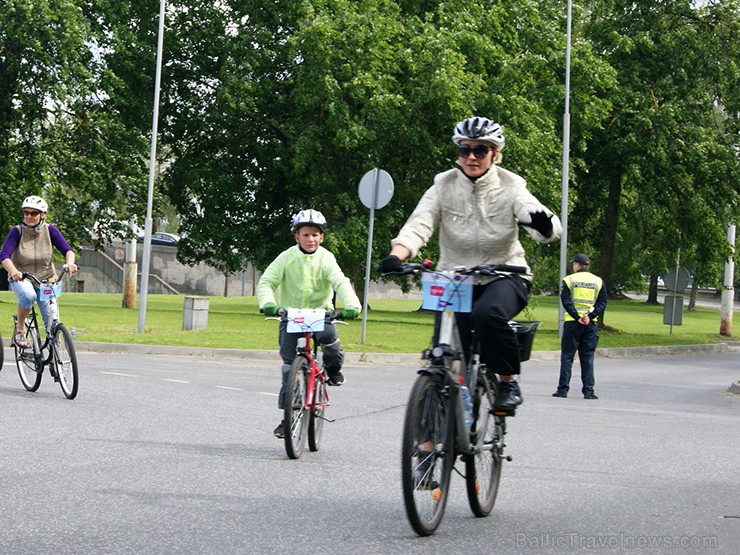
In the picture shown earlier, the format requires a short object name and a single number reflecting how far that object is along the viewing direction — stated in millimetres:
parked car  62119
